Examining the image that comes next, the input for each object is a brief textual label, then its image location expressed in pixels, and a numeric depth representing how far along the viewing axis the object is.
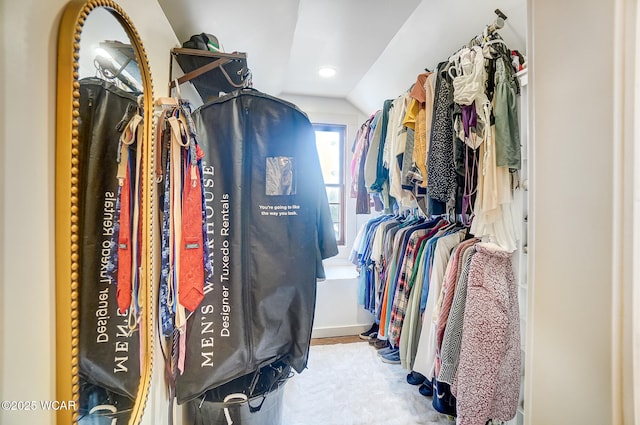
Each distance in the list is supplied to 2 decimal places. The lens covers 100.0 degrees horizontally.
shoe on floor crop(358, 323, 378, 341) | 2.60
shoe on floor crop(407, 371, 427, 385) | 1.94
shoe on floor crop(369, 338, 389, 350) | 2.44
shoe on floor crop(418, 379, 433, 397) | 1.83
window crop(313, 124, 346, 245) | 3.14
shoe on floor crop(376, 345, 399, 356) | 2.31
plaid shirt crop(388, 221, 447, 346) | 1.74
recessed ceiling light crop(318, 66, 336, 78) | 2.27
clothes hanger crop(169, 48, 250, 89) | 1.08
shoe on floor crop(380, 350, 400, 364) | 2.19
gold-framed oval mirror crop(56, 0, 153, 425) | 0.46
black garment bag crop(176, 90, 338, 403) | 1.07
